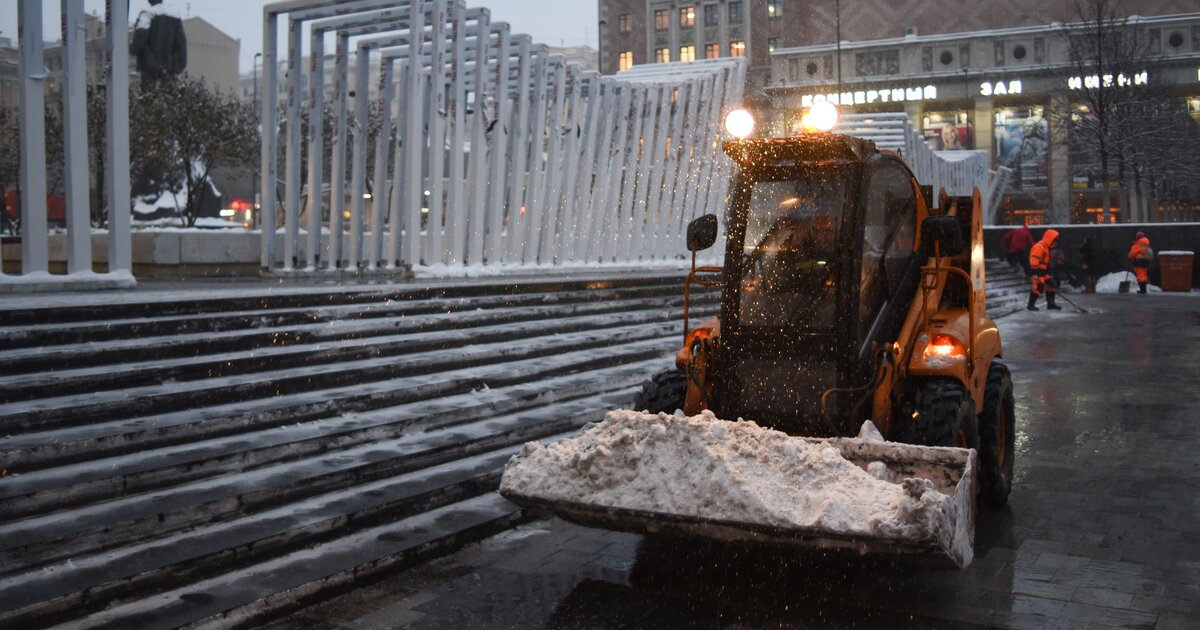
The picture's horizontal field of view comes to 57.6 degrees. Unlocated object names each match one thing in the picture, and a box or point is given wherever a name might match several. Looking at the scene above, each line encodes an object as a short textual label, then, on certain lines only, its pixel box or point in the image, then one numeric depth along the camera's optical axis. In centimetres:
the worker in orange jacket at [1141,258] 2898
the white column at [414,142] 1547
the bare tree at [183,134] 3195
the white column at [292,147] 1719
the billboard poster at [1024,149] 6431
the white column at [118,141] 1156
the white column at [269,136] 1686
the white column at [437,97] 1539
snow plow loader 490
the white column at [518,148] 1784
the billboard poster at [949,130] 6662
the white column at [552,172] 1878
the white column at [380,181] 1734
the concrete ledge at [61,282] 1089
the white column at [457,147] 1595
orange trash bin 2892
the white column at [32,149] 1103
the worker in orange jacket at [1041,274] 2200
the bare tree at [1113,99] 3950
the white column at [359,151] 1707
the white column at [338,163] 1748
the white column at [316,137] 1689
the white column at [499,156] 1705
